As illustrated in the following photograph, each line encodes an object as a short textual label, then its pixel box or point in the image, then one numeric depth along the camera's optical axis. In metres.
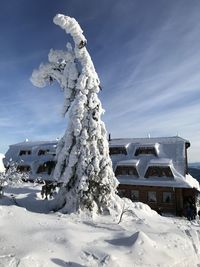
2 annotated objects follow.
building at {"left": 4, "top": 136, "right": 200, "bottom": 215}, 32.56
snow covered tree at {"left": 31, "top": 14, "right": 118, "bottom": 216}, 16.30
